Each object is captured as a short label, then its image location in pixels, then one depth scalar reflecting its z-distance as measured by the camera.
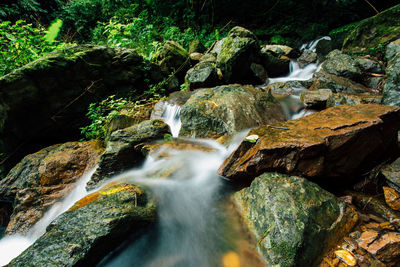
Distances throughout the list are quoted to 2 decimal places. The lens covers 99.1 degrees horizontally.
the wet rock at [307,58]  8.27
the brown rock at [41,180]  3.23
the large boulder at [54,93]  4.06
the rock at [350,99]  3.92
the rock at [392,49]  5.04
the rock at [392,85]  3.48
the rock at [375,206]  1.94
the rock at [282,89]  5.95
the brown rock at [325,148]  2.04
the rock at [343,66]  5.59
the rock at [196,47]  9.07
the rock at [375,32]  6.07
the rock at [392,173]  2.12
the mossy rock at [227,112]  3.86
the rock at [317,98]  4.38
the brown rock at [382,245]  1.55
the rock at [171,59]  7.22
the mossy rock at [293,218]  1.50
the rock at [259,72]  7.30
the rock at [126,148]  3.17
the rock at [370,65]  5.57
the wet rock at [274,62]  7.89
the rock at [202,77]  6.28
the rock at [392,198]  2.00
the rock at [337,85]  5.05
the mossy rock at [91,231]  1.53
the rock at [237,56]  6.25
